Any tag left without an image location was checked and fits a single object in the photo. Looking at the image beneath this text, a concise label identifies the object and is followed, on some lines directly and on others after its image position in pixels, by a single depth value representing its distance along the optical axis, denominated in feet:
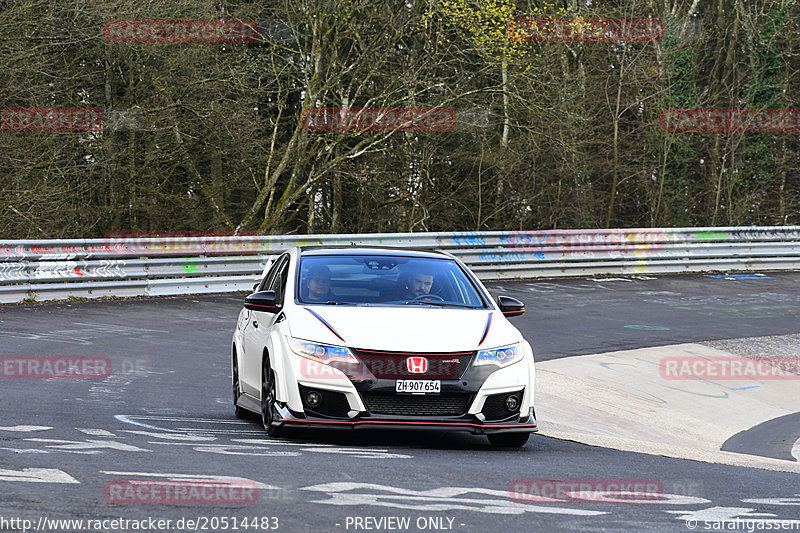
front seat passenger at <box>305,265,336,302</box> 61.93
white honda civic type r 55.42
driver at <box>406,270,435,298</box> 63.21
